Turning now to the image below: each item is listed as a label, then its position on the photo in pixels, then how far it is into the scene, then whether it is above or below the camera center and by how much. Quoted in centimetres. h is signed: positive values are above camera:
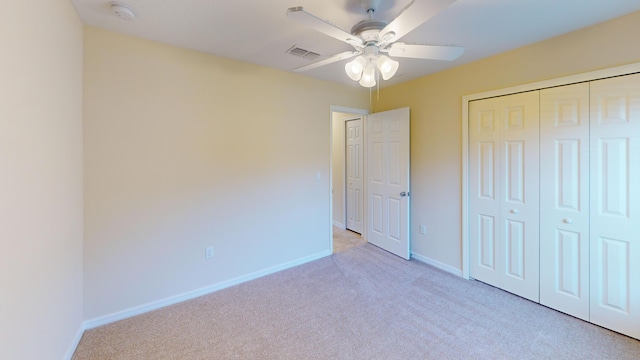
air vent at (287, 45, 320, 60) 251 +120
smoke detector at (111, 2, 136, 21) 178 +114
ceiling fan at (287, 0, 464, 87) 128 +78
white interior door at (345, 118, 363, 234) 466 +7
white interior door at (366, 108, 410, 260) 354 -4
